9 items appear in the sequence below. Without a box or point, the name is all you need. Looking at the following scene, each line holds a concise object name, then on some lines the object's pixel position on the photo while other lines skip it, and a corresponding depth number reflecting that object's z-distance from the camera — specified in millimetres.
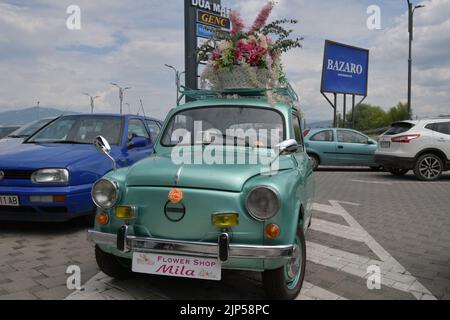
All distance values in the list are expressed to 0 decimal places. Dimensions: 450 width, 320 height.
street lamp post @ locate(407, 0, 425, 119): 18156
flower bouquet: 5234
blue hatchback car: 4887
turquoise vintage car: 2861
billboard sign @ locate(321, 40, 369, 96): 21234
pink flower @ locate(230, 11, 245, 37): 5426
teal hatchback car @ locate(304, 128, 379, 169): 13906
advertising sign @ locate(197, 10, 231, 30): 16297
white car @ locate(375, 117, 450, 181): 11023
